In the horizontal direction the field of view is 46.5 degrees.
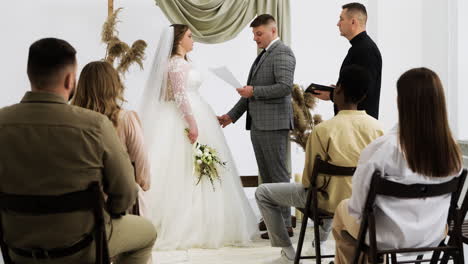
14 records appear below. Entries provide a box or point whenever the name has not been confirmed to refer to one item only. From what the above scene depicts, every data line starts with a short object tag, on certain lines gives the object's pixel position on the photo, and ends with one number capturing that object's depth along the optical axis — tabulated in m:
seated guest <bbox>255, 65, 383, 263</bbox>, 2.92
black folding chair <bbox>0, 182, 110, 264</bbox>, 1.90
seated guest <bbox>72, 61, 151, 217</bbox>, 2.84
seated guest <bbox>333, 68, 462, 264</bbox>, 2.15
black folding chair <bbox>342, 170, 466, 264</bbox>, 2.12
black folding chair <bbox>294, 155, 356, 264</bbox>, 2.83
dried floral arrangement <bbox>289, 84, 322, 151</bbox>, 4.74
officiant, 3.97
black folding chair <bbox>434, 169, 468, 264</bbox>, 2.34
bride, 4.11
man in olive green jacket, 1.92
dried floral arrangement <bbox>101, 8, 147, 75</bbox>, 4.38
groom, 4.31
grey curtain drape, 4.89
